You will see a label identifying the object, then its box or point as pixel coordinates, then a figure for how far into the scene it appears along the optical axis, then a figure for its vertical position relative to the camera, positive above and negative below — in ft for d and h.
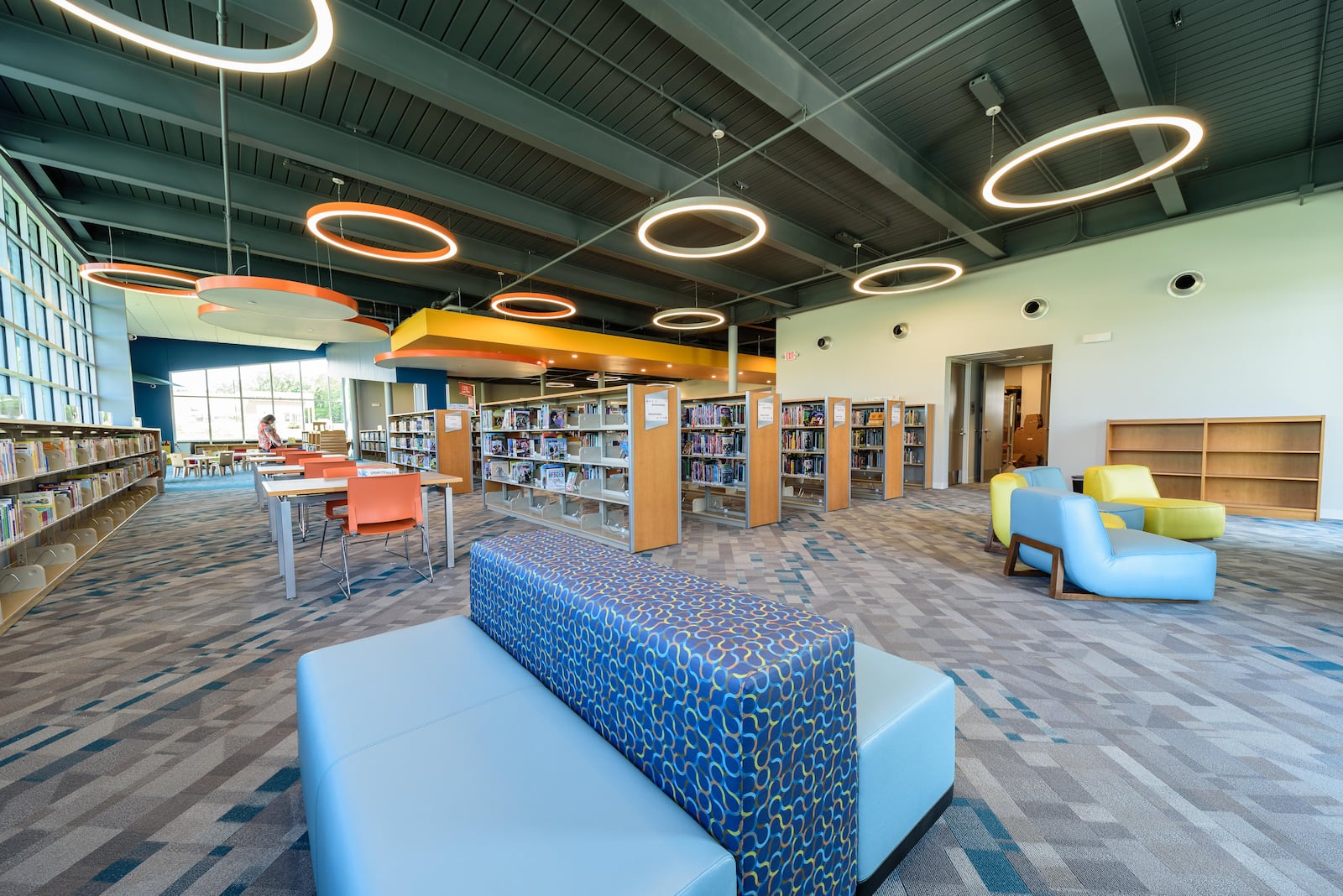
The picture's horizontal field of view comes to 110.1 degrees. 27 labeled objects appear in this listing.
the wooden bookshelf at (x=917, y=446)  32.07 -1.99
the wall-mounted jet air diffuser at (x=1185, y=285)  22.86 +6.45
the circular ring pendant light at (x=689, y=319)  32.89 +7.61
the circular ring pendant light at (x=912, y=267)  23.07 +7.61
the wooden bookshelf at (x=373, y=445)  45.91 -2.21
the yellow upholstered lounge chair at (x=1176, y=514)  16.21 -3.45
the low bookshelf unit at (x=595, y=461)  16.57 -1.66
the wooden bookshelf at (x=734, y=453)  20.29 -1.55
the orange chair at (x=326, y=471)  15.11 -1.73
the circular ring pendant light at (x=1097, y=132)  12.73 +8.08
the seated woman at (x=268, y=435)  27.55 -0.68
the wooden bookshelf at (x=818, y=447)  24.31 -1.57
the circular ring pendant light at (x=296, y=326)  20.10 +4.66
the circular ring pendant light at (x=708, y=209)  16.33 +7.58
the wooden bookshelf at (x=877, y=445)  28.13 -1.65
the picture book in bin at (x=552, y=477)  20.70 -2.48
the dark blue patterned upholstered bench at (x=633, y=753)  2.89 -2.64
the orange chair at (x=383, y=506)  12.56 -2.31
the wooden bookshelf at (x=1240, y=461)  20.76 -2.17
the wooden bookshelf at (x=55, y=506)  11.54 -2.52
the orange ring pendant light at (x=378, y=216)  16.03 +7.30
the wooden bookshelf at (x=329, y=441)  44.34 -1.74
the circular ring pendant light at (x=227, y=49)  8.61 +7.49
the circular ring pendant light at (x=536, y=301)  28.07 +7.44
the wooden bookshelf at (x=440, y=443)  30.42 -1.45
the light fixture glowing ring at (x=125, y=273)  20.61 +6.94
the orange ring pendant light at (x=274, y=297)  16.42 +4.68
